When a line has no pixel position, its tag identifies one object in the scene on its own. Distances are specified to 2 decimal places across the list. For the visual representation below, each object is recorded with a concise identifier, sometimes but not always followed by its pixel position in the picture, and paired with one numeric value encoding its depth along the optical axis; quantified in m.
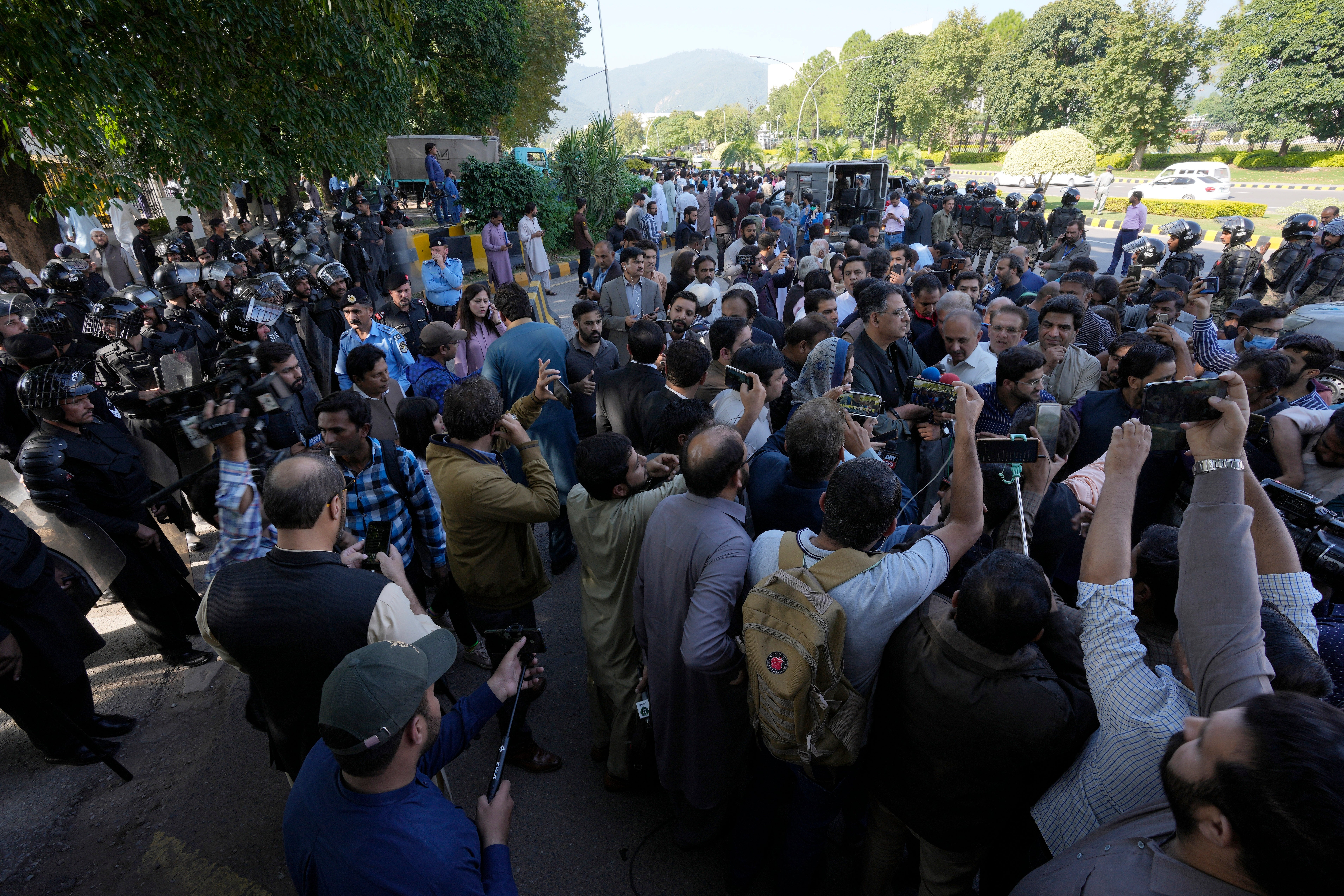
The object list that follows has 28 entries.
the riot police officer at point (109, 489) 3.24
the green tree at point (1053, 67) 40.94
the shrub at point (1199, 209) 20.50
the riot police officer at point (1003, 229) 11.78
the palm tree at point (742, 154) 38.66
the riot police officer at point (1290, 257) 7.55
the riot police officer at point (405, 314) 6.25
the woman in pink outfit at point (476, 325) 5.29
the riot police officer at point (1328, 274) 7.06
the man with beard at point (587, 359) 4.61
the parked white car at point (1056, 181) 30.62
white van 24.88
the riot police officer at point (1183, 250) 6.95
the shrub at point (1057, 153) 31.81
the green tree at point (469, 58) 19.84
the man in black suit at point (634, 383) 3.90
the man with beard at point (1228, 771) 0.93
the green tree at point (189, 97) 5.16
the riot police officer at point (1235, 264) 7.38
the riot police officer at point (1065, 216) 9.95
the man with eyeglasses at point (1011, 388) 3.16
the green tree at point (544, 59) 27.55
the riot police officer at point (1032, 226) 11.08
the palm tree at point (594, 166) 16.31
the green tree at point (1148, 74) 35.12
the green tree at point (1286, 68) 30.23
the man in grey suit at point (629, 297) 6.19
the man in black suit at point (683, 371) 3.32
